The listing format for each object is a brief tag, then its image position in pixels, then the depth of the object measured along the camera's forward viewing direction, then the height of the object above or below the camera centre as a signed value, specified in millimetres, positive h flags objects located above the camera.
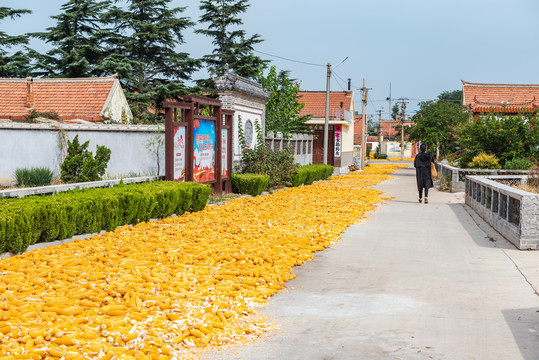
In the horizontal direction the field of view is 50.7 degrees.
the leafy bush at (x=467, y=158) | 27717 -619
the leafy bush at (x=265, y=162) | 22750 -771
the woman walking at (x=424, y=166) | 18719 -690
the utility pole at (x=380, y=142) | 106188 +505
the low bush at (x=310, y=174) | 26300 -1577
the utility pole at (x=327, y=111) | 35531 +2076
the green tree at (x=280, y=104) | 31141 +2298
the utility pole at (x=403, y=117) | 86212 +4286
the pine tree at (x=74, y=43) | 36750 +6664
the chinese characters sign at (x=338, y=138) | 46297 +516
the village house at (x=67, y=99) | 26734 +2160
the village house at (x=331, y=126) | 45969 +1504
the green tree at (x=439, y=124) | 47188 +1767
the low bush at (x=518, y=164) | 24422 -794
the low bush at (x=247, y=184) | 20016 -1419
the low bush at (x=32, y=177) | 14797 -912
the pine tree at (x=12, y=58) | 36469 +5429
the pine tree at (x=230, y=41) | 42656 +7737
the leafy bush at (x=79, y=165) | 15250 -606
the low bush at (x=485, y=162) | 25372 -743
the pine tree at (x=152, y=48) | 38250 +6549
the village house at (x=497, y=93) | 45328 +4423
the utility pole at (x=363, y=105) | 53312 +3834
